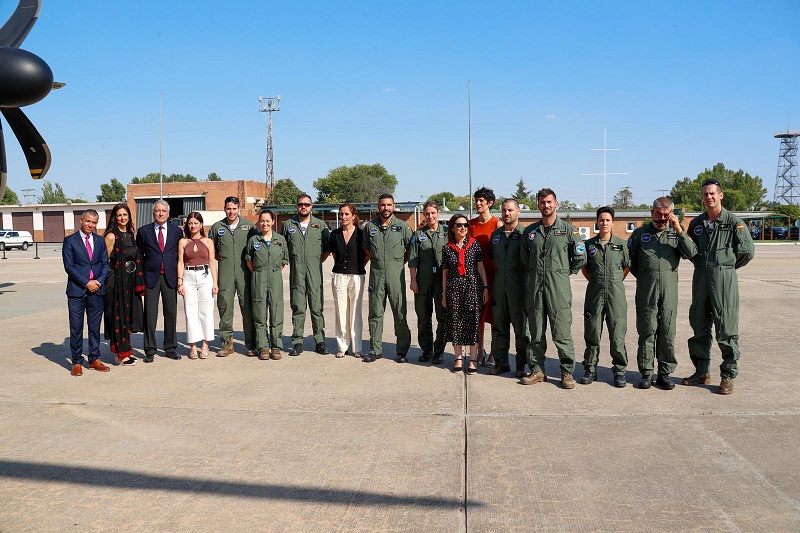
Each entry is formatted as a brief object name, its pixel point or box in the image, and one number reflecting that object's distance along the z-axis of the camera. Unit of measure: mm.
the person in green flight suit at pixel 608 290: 6086
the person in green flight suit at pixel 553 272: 6090
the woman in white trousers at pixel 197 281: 7645
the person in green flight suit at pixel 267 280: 7566
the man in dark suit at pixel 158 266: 7512
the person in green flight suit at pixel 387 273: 7332
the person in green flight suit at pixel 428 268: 7184
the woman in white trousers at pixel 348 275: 7582
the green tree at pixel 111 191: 107569
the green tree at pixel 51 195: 116125
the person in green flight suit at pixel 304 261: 7652
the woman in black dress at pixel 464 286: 6707
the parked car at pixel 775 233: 63044
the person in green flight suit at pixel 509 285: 6477
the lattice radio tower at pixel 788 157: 106562
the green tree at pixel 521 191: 135875
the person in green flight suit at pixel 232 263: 7781
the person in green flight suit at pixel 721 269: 5820
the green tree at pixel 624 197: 125312
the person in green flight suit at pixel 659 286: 5961
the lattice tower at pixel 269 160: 67500
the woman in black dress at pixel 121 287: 7250
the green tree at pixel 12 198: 98994
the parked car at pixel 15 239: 46431
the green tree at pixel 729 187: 108688
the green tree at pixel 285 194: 70938
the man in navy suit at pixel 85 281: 6871
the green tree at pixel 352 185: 86938
